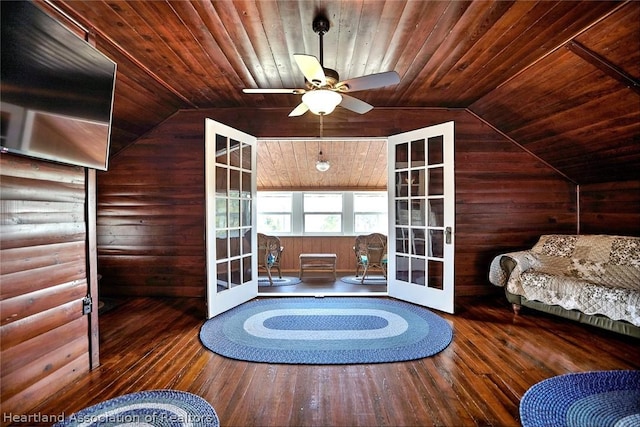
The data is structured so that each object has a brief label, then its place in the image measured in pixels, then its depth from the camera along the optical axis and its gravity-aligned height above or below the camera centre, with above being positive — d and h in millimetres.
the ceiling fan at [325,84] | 2162 +955
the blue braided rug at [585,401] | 1750 -1131
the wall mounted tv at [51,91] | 1537 +714
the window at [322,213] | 7012 +55
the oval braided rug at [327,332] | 2496 -1087
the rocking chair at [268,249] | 5086 -546
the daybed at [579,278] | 2701 -648
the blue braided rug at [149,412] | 1722 -1123
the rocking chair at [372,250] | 5184 -580
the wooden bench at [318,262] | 5508 -821
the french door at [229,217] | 3287 -14
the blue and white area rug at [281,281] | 5164 -1124
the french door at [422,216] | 3494 -13
